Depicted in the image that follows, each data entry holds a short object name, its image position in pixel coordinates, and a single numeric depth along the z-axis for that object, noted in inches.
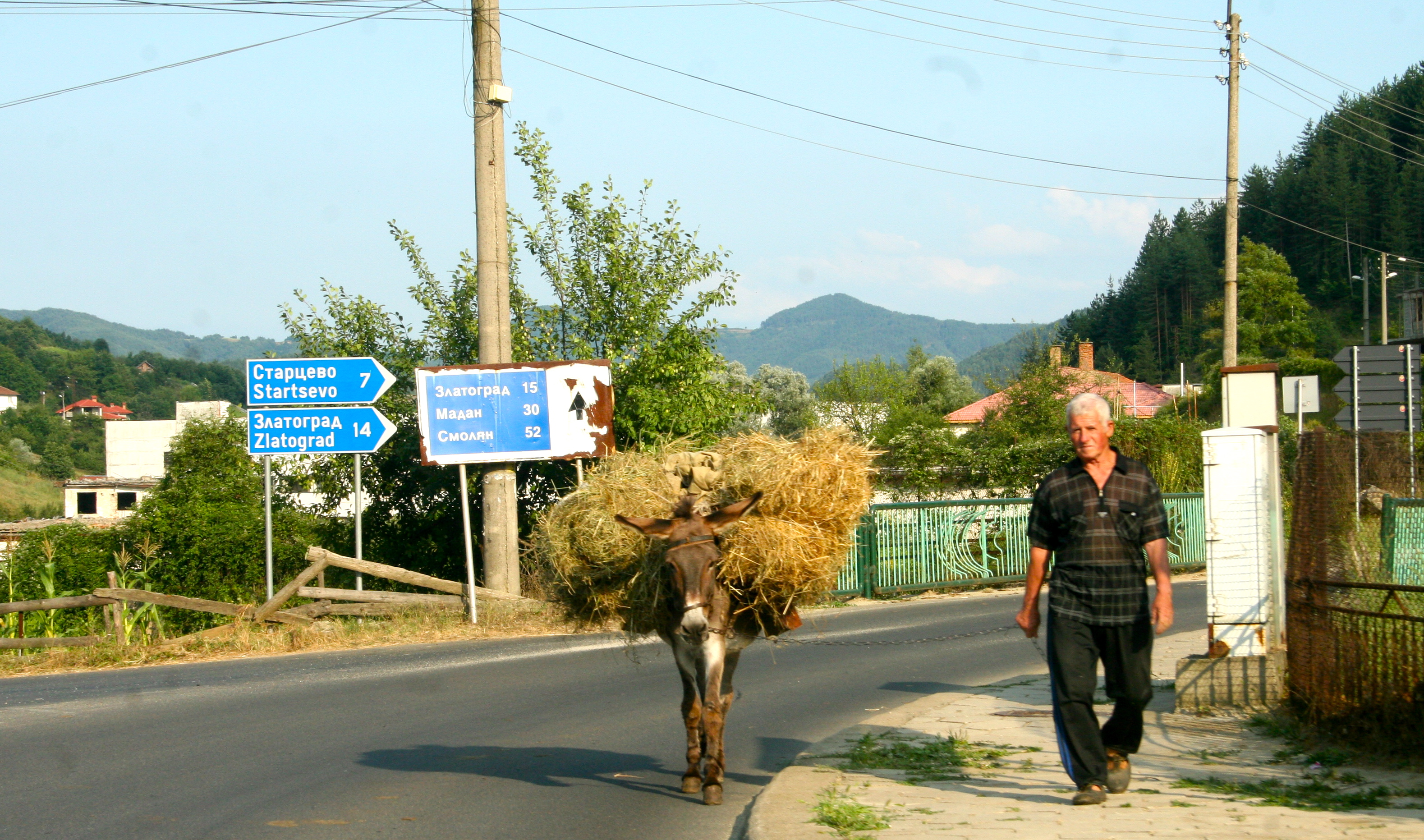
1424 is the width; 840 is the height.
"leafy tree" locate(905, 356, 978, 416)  3631.9
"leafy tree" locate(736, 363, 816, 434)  3031.5
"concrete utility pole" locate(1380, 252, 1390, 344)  2204.7
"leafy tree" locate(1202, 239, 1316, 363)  3452.3
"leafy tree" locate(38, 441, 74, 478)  4662.9
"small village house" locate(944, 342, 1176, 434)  1796.3
